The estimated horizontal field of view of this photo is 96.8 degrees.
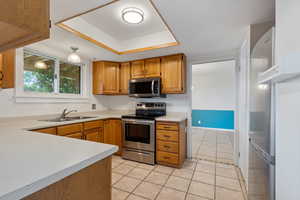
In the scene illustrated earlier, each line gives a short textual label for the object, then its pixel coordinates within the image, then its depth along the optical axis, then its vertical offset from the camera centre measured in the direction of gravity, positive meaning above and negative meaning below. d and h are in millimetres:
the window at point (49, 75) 2244 +456
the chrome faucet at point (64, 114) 2467 -286
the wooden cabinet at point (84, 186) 523 -406
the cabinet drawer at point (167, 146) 2369 -861
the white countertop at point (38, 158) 440 -285
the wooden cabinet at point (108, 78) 3199 +503
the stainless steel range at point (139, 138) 2514 -779
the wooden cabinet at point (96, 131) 1955 -575
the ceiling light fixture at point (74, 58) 2122 +647
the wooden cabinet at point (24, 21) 473 +300
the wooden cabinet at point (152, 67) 2838 +682
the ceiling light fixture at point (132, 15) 1734 +1117
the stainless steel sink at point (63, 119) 2313 -372
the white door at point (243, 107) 1925 -131
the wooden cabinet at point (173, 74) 2625 +509
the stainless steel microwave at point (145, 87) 2699 +245
